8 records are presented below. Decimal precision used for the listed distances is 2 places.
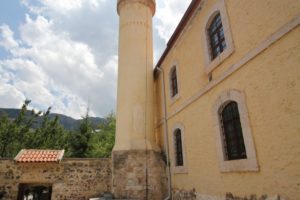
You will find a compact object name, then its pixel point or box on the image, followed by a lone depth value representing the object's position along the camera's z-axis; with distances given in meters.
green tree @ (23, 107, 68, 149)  25.52
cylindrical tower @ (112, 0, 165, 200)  9.52
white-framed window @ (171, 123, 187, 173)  8.28
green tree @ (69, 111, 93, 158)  21.14
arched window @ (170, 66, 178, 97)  9.62
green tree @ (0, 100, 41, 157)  23.02
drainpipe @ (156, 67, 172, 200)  8.92
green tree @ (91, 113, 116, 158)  24.52
